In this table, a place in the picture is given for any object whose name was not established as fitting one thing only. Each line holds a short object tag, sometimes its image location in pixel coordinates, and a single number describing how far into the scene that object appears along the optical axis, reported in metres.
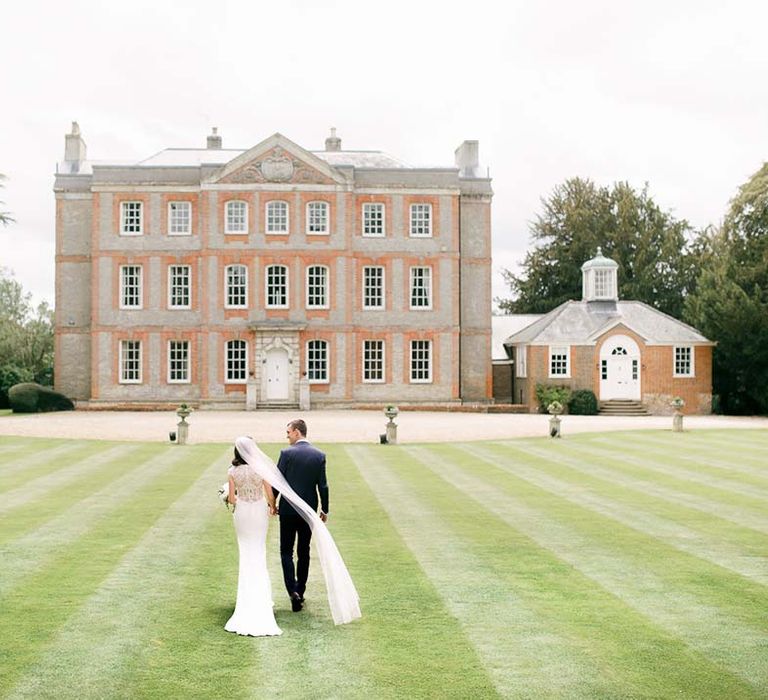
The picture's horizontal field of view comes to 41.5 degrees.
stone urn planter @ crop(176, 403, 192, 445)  26.36
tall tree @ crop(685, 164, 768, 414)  42.62
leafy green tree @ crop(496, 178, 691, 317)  63.09
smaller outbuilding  45.16
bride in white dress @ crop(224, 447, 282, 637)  8.48
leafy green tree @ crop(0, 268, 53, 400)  49.69
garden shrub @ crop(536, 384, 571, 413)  44.09
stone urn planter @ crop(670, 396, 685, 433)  31.02
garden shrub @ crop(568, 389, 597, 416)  44.16
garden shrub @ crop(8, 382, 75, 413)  42.09
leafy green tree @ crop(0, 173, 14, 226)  33.25
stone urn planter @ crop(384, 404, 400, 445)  27.02
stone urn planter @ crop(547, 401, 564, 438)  28.52
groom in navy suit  9.36
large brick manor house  45.38
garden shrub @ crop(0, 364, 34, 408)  47.84
